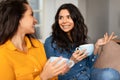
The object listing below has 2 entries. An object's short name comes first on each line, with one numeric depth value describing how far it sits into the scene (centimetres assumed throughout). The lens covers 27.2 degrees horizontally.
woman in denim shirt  188
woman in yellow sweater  130
